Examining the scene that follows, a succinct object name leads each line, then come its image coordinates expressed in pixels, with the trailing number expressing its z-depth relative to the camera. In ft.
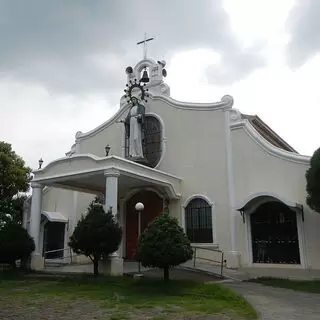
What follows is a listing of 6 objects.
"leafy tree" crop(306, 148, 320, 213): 40.42
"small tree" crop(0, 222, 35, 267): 48.88
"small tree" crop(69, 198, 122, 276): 41.60
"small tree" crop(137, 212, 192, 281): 35.76
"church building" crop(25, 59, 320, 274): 49.47
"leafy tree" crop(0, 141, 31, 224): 70.23
